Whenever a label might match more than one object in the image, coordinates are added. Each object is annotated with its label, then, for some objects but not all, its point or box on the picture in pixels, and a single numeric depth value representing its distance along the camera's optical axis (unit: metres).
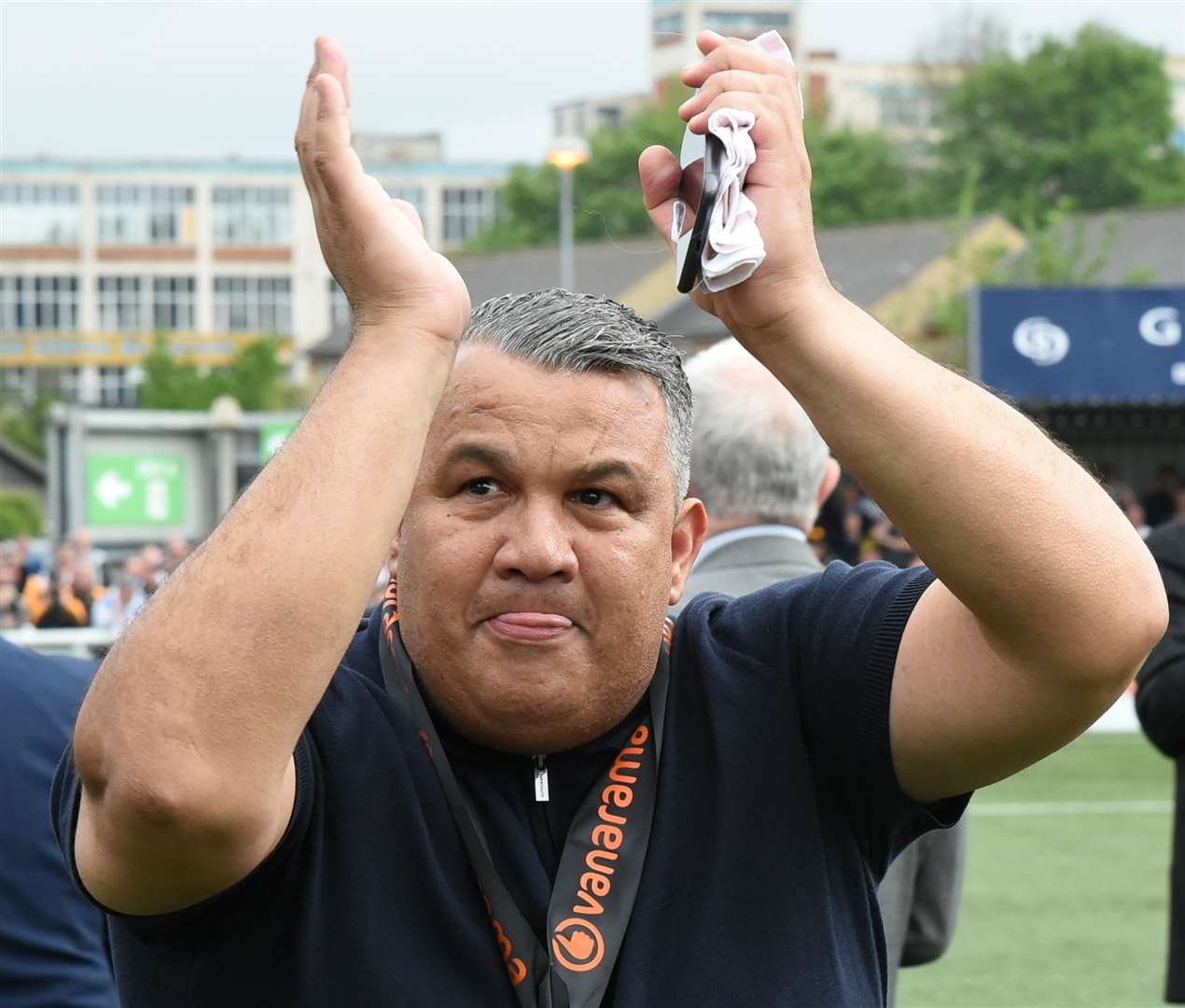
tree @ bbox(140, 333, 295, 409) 64.19
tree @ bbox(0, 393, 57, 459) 75.44
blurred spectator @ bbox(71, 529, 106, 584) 18.39
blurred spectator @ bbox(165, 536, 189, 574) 18.67
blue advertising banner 18.83
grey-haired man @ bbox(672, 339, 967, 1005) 3.76
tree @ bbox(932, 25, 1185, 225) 64.88
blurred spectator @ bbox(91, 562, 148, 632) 17.72
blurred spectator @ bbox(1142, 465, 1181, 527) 23.36
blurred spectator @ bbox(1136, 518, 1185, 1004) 4.48
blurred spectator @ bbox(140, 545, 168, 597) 18.53
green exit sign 18.73
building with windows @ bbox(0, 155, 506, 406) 102.88
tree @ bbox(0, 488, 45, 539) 46.52
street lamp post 11.52
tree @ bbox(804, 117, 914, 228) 63.66
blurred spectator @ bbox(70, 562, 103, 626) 17.98
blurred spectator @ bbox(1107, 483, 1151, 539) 19.53
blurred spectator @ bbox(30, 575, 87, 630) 17.80
